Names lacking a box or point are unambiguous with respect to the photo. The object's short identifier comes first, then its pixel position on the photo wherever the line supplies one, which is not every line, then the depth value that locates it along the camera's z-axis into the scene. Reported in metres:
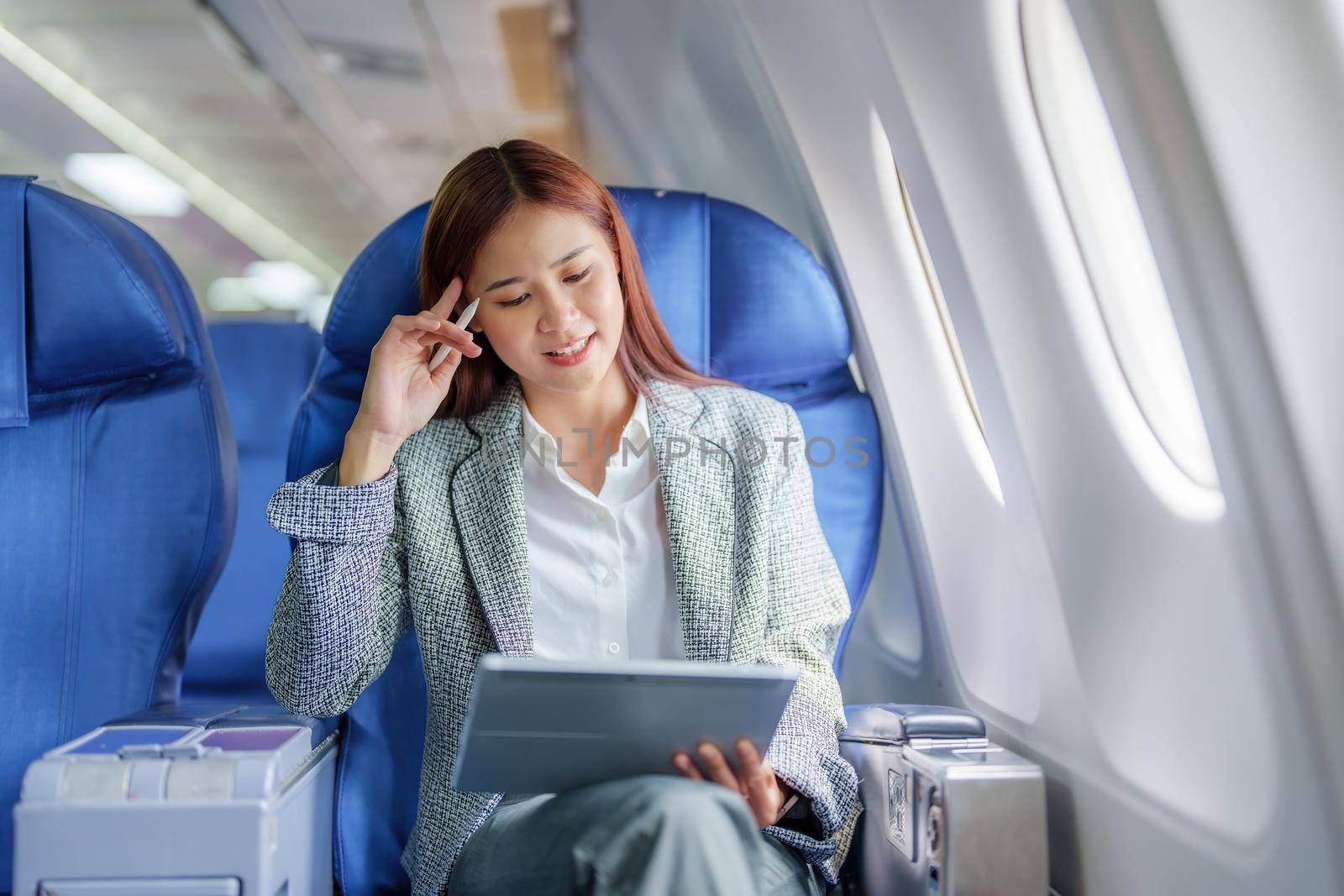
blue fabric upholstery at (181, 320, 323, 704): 2.68
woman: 1.51
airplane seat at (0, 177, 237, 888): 1.71
